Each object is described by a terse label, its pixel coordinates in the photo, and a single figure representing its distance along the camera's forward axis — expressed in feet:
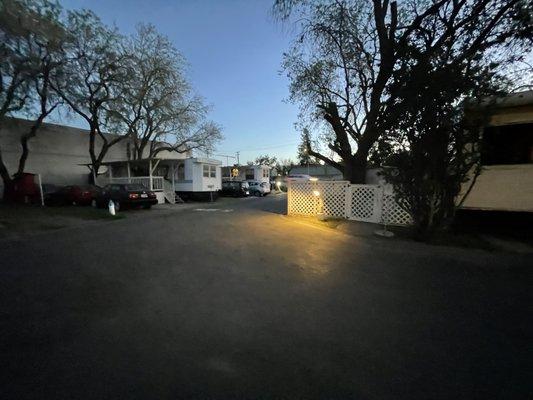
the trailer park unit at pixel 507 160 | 26.32
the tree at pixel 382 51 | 26.66
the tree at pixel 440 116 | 23.66
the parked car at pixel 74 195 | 58.95
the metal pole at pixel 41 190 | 57.36
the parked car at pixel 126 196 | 50.93
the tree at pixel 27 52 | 44.57
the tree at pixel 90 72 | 55.31
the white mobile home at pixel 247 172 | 127.75
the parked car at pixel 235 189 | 92.89
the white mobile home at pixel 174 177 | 67.77
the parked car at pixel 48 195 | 59.06
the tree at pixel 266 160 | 273.95
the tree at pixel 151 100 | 65.36
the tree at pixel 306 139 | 60.54
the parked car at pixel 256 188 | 101.35
